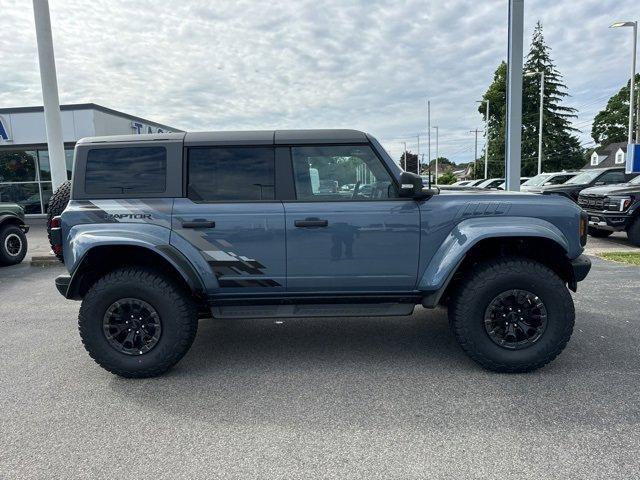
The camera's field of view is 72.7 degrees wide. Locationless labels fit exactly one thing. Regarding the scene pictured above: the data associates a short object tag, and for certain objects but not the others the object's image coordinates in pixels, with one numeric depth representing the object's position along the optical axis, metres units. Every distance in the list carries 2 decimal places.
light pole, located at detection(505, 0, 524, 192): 7.93
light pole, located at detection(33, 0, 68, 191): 9.05
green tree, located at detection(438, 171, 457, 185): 54.60
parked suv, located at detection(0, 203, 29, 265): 9.05
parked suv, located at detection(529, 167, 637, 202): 13.31
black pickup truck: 9.43
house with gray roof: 55.93
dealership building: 16.22
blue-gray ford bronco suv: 3.52
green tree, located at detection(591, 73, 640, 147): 61.50
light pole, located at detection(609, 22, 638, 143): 18.67
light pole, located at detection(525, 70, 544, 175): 28.50
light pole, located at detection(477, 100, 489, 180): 44.17
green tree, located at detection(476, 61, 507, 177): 48.53
